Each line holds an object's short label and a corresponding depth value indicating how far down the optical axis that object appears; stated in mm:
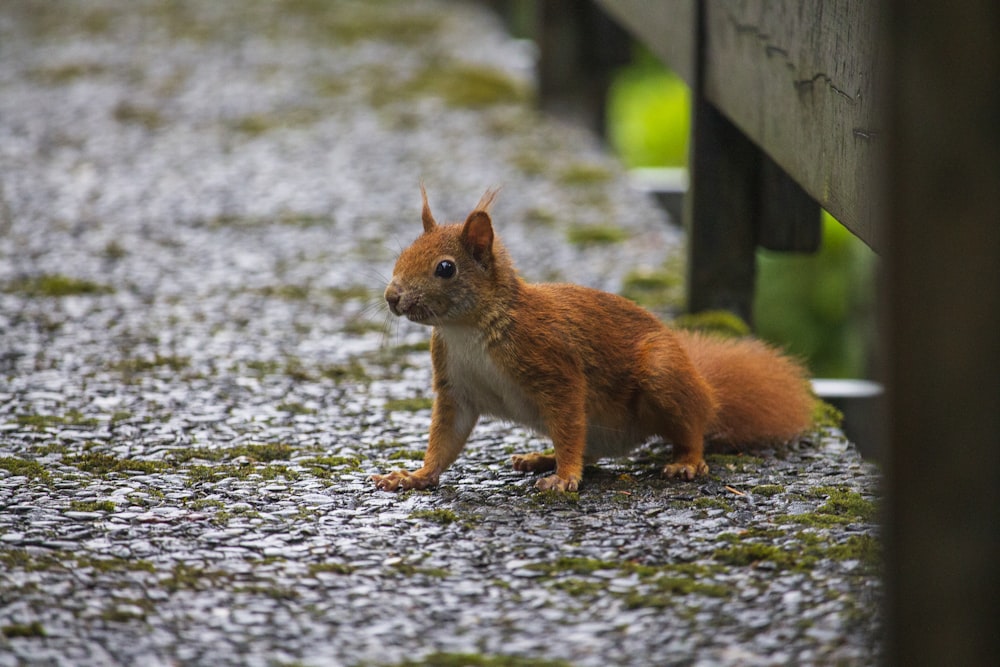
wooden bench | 6138
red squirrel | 6429
